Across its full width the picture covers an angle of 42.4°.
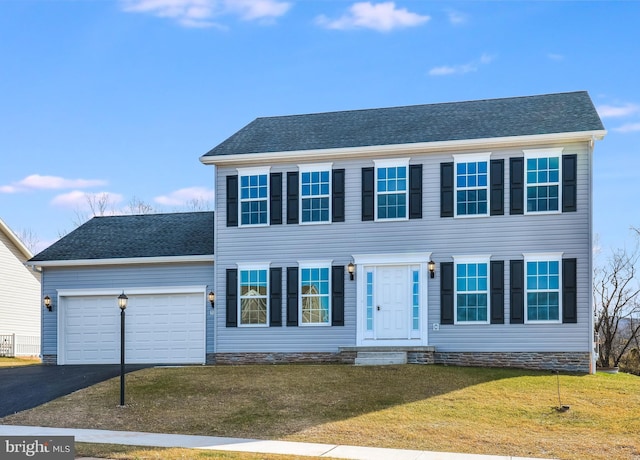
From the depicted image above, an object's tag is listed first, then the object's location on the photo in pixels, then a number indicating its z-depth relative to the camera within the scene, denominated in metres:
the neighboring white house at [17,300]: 33.70
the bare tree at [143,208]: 53.34
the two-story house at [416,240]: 20.47
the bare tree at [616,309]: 34.41
